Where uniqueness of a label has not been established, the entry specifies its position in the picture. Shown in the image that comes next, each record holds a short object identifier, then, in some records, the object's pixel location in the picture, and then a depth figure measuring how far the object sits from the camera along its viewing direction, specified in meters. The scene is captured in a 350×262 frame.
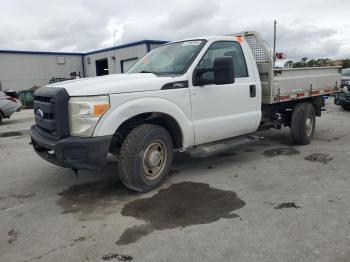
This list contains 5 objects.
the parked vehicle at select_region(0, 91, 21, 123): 14.62
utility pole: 16.99
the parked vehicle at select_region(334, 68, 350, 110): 13.71
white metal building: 28.03
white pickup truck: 4.49
